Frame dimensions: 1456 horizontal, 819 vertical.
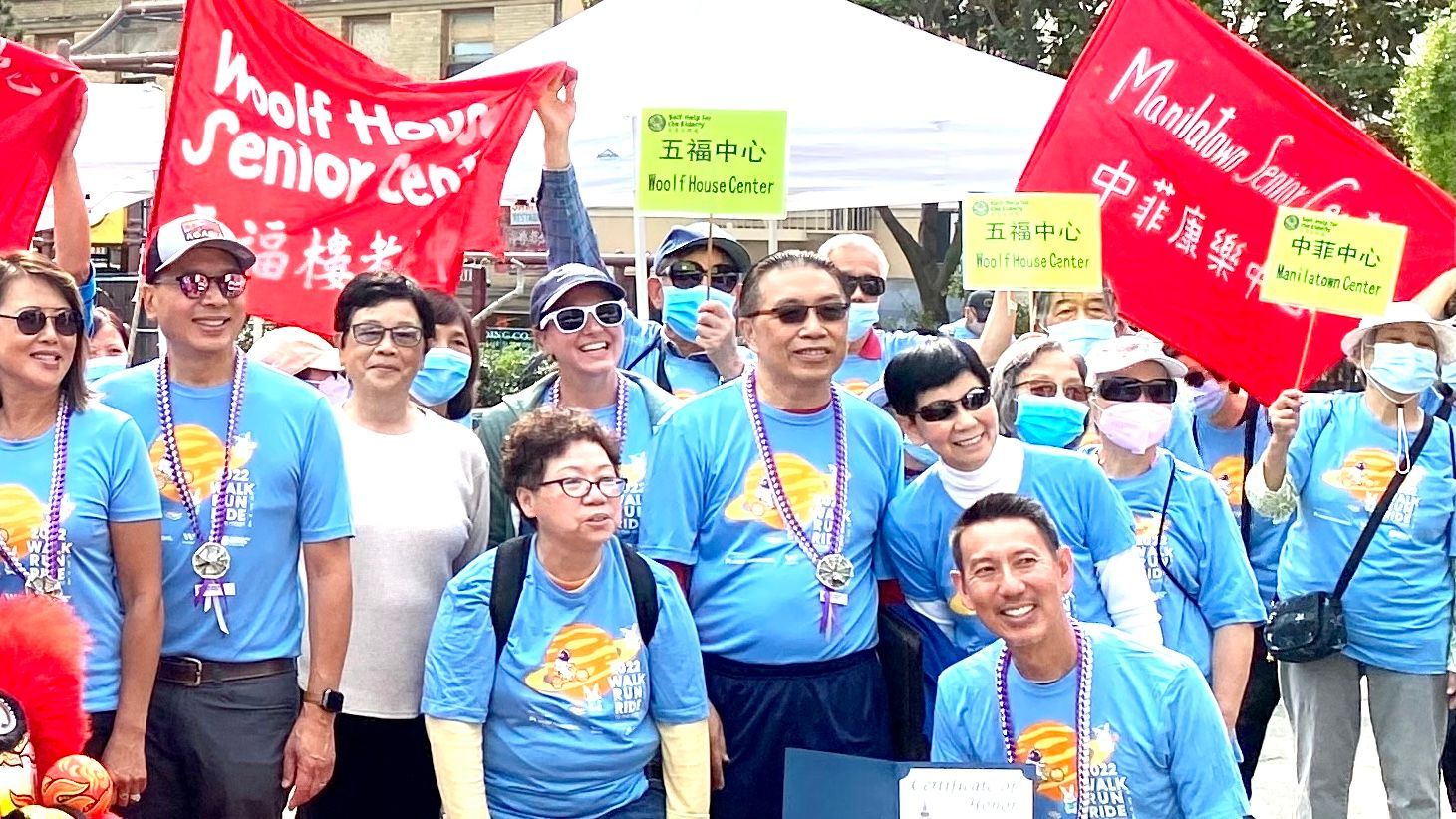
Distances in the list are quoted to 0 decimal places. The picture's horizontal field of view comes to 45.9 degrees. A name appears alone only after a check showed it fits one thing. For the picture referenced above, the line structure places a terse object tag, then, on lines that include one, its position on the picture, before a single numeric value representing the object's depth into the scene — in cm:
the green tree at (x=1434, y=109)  1457
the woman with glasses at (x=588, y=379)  472
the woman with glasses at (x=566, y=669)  379
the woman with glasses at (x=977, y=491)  416
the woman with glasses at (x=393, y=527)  432
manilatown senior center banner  597
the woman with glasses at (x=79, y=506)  368
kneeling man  352
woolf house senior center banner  590
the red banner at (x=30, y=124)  502
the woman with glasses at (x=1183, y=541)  470
